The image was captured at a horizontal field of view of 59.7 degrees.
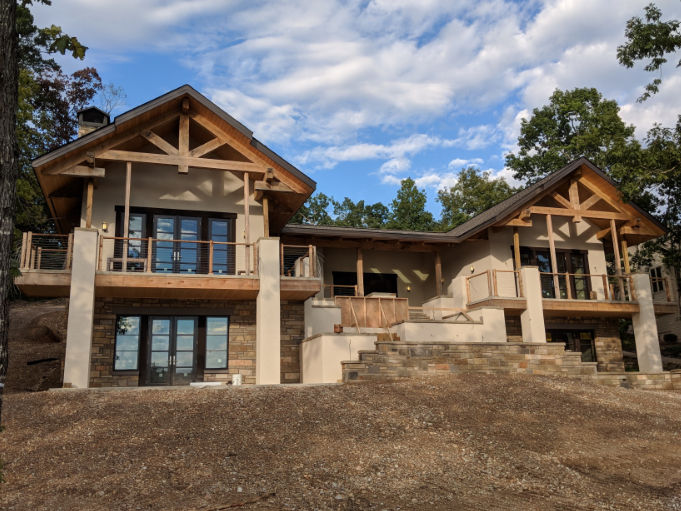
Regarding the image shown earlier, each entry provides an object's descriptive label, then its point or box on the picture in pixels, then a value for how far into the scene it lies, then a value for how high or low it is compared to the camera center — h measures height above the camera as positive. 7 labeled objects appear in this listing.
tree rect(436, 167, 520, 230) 36.53 +9.96
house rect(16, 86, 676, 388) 14.17 +1.97
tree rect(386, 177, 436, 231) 38.78 +9.13
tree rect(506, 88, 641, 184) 30.44 +11.73
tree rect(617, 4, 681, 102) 17.91 +9.12
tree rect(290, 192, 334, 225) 42.31 +10.09
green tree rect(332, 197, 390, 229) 42.91 +10.16
